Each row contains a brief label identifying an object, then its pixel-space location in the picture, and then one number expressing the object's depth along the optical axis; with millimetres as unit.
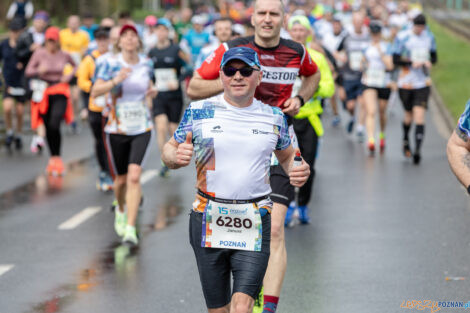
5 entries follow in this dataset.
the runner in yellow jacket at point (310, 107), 18609
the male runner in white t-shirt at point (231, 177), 10492
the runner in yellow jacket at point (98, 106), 24078
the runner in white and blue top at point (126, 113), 18891
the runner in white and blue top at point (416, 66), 29406
